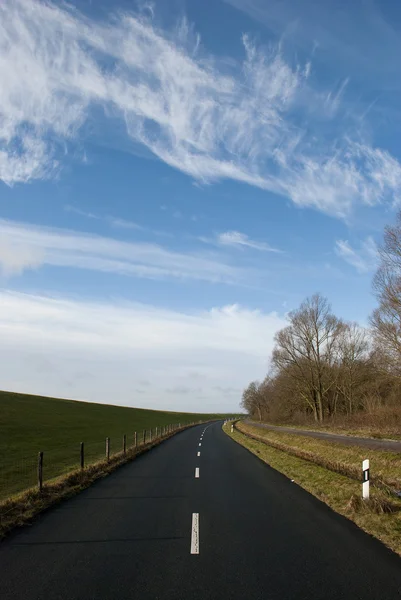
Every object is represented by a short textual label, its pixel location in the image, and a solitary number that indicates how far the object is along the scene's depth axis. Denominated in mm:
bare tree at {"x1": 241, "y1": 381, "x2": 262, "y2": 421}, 102544
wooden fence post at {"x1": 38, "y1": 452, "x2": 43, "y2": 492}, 10518
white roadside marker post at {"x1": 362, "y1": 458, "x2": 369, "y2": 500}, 8953
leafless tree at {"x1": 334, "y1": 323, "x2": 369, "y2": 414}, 54094
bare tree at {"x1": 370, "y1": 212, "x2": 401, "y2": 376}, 30062
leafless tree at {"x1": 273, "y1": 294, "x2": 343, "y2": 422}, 53062
